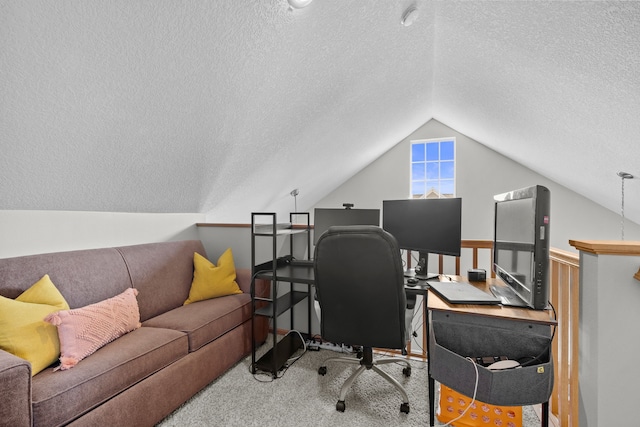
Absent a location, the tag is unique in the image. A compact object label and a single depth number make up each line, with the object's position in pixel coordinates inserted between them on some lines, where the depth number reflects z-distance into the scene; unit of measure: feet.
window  18.22
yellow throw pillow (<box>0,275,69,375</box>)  4.33
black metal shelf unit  6.98
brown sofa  3.94
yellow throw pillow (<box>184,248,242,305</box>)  8.18
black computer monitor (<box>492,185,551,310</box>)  4.23
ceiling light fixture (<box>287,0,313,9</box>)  5.26
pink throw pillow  4.66
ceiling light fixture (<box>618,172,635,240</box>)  9.45
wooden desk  4.29
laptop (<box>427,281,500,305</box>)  4.93
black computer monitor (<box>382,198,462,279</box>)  6.55
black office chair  5.09
